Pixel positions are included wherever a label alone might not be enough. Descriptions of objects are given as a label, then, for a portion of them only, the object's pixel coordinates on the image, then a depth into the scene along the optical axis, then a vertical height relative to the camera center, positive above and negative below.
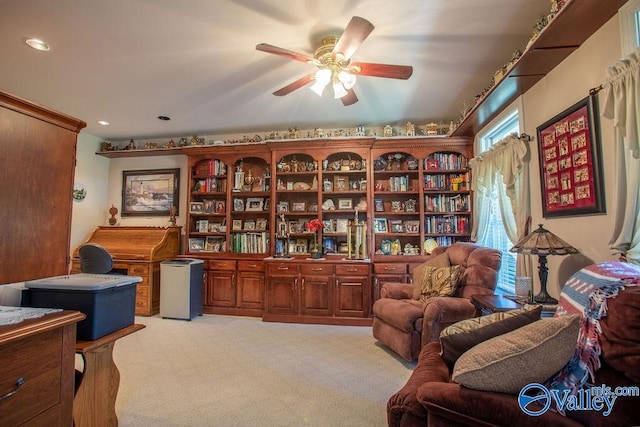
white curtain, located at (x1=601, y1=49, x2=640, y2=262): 1.53 +0.44
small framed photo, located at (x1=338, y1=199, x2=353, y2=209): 4.37 +0.40
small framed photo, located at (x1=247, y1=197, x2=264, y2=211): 4.57 +0.43
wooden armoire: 1.18 +0.19
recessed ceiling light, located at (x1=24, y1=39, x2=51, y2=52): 2.43 +1.54
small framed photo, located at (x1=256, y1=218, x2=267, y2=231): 4.52 +0.10
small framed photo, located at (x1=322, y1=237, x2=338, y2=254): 4.34 -0.18
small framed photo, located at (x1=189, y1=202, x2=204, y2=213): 4.67 +0.38
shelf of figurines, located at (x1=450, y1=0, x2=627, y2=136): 1.67 +1.24
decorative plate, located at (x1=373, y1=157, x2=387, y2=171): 4.36 +0.97
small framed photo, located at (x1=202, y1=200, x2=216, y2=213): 4.68 +0.38
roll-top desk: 4.20 -0.29
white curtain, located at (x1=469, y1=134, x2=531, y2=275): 2.67 +0.48
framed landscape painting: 4.89 +0.65
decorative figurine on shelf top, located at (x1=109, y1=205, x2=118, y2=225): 4.95 +0.29
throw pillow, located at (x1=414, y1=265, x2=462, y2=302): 2.90 -0.50
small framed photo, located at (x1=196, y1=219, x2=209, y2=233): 4.67 +0.08
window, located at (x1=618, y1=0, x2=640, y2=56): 1.60 +1.11
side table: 2.08 -0.53
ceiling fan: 2.10 +1.25
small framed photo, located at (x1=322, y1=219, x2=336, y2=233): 4.32 +0.08
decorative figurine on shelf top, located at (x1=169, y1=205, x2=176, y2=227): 4.75 +0.25
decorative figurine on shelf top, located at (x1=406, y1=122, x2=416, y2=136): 4.12 +1.41
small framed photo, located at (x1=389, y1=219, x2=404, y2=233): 4.27 +0.08
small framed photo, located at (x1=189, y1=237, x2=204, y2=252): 4.60 -0.19
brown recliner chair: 2.54 -0.71
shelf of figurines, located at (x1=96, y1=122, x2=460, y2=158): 4.13 +1.38
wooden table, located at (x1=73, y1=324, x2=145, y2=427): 1.35 -0.74
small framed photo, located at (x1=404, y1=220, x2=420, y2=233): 4.23 +0.06
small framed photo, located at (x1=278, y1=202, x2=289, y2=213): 4.42 +0.36
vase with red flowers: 4.04 +0.00
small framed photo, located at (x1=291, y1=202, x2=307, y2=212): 4.46 +0.37
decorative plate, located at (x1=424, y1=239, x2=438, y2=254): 4.13 -0.19
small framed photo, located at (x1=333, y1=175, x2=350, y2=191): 4.40 +0.71
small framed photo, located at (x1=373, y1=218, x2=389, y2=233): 4.28 +0.09
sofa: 0.91 -0.57
